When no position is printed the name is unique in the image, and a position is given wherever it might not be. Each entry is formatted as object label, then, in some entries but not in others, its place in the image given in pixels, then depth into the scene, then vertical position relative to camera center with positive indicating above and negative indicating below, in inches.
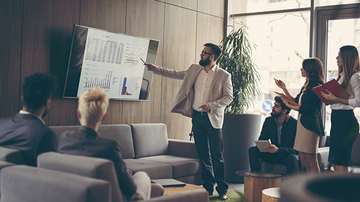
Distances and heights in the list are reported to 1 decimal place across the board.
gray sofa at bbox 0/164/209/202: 53.5 -13.8
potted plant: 199.3 -3.3
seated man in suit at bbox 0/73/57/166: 80.2 -5.3
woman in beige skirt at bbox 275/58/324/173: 127.6 -2.9
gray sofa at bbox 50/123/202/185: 153.5 -23.0
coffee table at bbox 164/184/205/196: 106.4 -26.3
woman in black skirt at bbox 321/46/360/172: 117.8 +0.1
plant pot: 199.2 -18.4
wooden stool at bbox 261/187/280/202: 108.1 -27.0
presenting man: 156.7 +1.4
